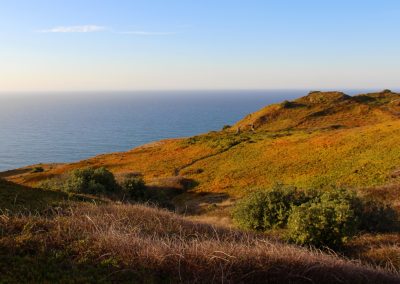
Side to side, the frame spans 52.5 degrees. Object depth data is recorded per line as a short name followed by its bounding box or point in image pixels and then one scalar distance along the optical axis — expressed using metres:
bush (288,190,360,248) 14.84
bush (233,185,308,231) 19.98
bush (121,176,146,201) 33.68
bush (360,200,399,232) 17.89
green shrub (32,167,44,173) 71.56
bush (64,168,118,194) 28.52
